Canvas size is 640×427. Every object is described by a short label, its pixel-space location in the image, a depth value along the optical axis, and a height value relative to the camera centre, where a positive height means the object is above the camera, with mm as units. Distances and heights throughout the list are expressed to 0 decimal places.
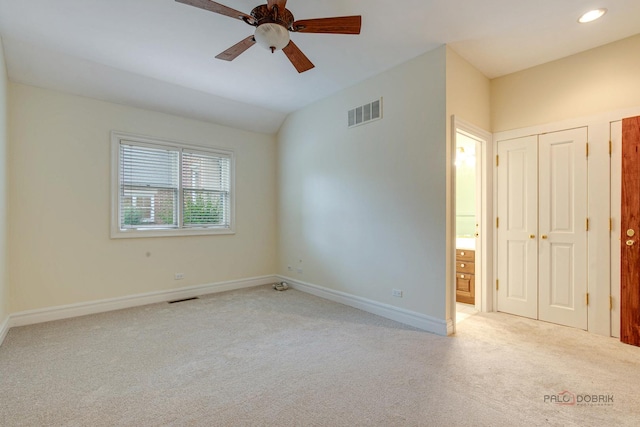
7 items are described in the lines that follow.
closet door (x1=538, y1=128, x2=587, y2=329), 3225 -145
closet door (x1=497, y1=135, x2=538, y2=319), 3564 -146
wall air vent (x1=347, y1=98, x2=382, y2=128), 3748 +1309
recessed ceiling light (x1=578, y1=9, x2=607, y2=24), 2564 +1732
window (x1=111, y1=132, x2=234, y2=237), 4078 +382
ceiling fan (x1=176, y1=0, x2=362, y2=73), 2043 +1370
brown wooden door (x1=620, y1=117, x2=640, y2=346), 2854 -204
